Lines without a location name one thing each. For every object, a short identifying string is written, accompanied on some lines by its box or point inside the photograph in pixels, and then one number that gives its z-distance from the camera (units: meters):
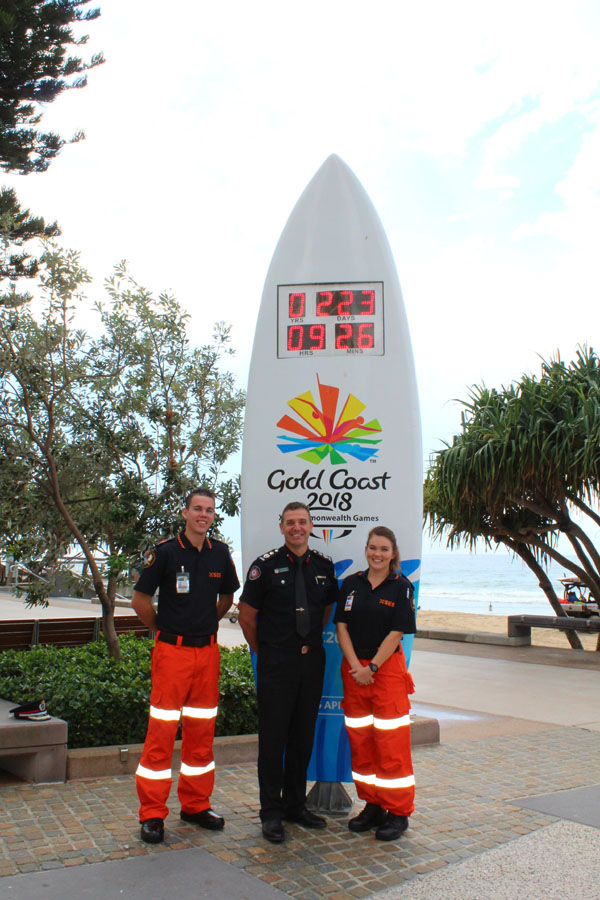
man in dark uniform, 4.58
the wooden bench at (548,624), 13.18
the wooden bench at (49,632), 8.34
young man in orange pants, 4.38
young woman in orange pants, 4.53
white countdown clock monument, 5.48
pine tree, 10.72
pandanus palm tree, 12.35
